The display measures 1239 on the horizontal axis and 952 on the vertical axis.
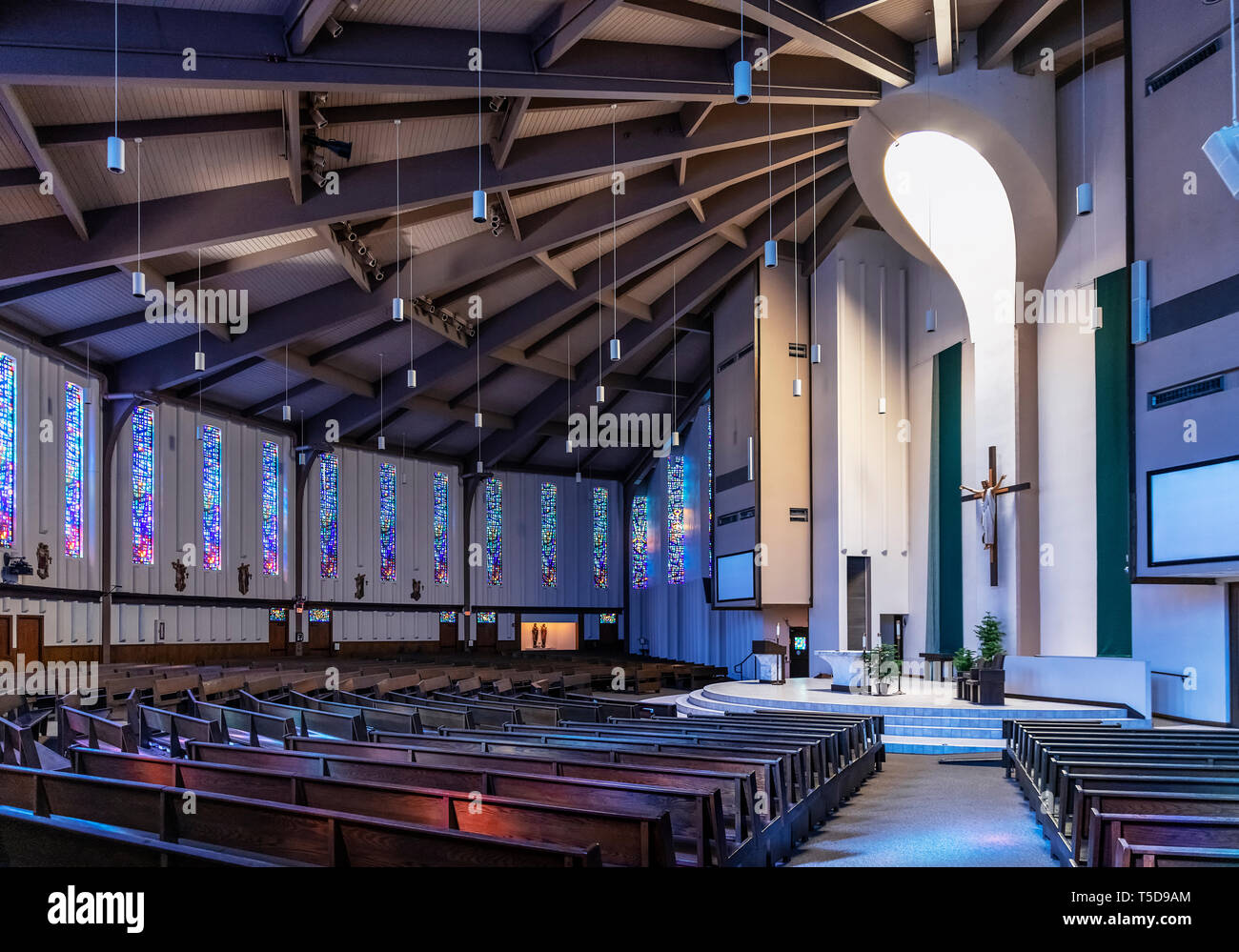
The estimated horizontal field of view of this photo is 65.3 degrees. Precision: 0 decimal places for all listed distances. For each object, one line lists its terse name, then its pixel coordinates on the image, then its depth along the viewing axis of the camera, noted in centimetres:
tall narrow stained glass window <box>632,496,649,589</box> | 2766
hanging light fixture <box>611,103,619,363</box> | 1222
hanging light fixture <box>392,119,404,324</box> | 981
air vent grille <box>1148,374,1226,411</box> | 902
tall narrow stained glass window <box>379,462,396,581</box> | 2383
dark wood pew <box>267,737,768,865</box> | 433
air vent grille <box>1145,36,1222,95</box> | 921
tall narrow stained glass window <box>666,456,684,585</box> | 2520
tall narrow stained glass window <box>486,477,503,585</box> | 2634
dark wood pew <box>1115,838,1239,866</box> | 257
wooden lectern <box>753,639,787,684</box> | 1598
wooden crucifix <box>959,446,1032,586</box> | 1342
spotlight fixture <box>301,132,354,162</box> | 987
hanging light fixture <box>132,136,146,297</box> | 845
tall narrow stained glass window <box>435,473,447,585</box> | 2523
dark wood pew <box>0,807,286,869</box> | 297
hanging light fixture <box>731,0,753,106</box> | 626
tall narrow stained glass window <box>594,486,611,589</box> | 2833
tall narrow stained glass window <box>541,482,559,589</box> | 2745
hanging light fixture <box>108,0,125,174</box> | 629
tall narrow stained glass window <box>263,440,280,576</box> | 2094
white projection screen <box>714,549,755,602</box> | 1830
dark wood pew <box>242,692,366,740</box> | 739
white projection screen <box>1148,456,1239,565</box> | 870
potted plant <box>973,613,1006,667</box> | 1247
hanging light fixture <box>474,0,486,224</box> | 774
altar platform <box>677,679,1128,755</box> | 1005
